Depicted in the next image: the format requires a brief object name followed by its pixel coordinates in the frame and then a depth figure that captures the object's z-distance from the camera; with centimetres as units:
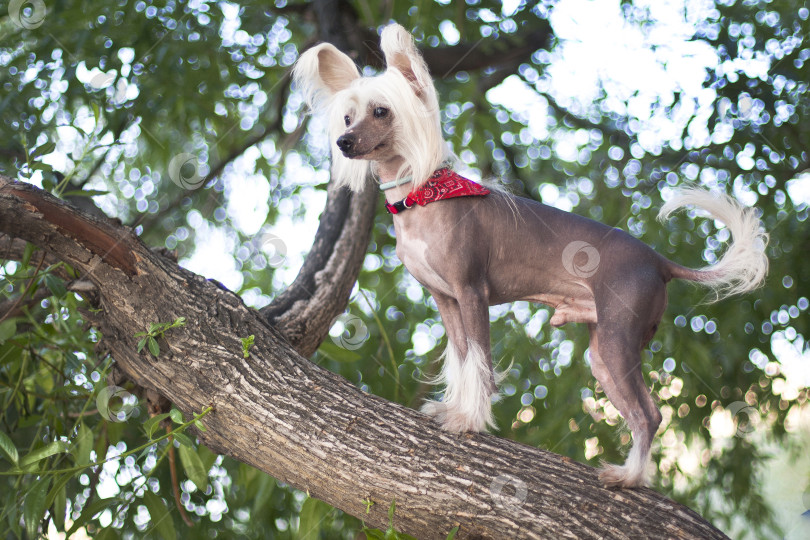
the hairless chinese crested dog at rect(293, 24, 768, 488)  188
